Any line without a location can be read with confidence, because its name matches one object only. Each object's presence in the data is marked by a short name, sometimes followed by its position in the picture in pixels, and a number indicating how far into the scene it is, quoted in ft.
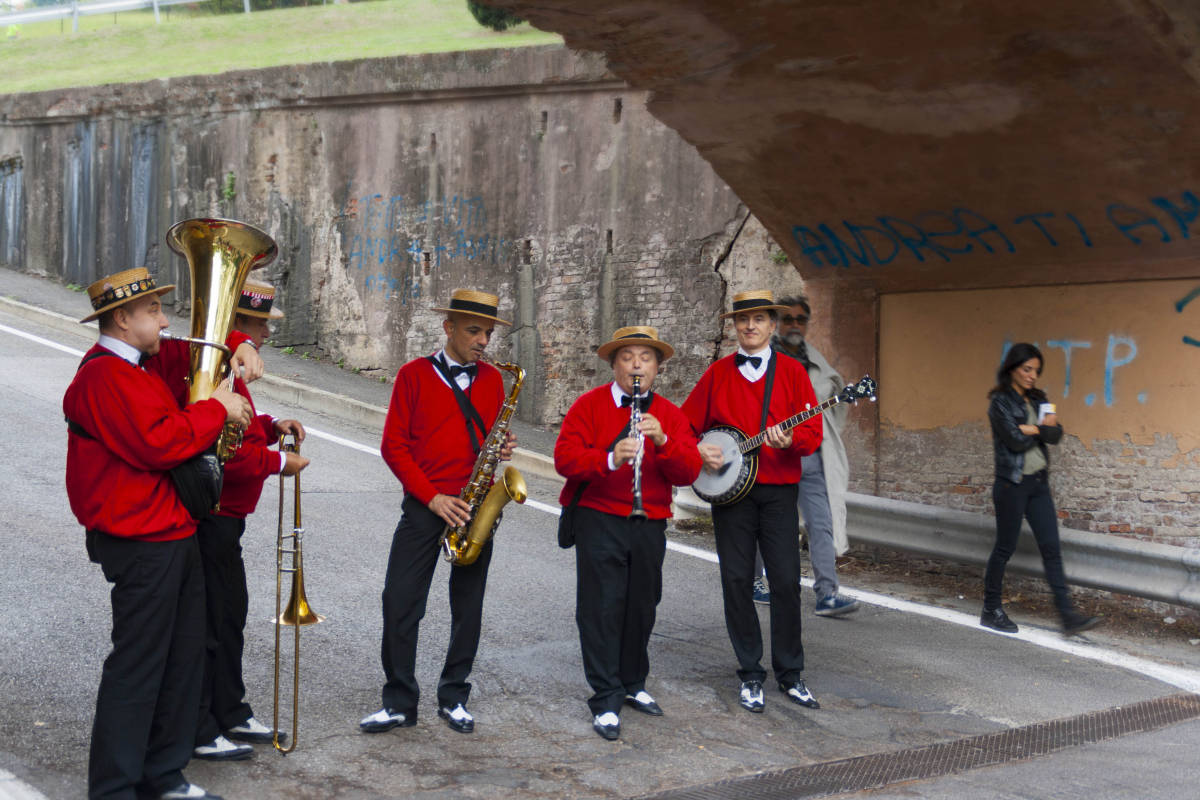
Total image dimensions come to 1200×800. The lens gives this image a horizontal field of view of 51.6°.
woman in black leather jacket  24.13
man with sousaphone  13.85
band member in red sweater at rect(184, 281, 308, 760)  16.03
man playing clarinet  18.16
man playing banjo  19.27
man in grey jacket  24.82
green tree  72.93
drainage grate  15.62
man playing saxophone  17.38
